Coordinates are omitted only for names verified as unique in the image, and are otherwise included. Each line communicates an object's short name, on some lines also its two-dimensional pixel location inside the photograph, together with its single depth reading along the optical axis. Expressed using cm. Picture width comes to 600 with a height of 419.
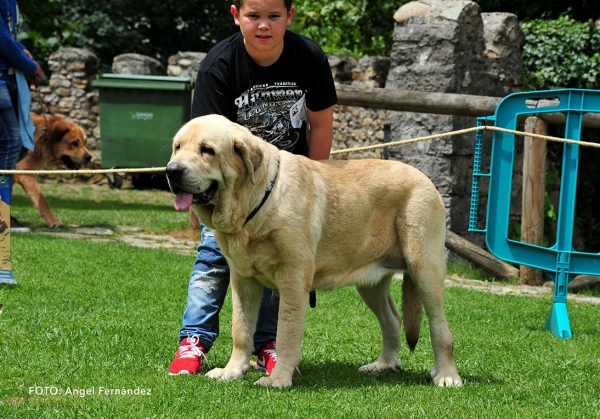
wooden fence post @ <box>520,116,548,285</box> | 1598
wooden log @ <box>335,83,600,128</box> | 1568
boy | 886
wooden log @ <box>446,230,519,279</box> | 1747
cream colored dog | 811
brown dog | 2241
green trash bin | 2961
